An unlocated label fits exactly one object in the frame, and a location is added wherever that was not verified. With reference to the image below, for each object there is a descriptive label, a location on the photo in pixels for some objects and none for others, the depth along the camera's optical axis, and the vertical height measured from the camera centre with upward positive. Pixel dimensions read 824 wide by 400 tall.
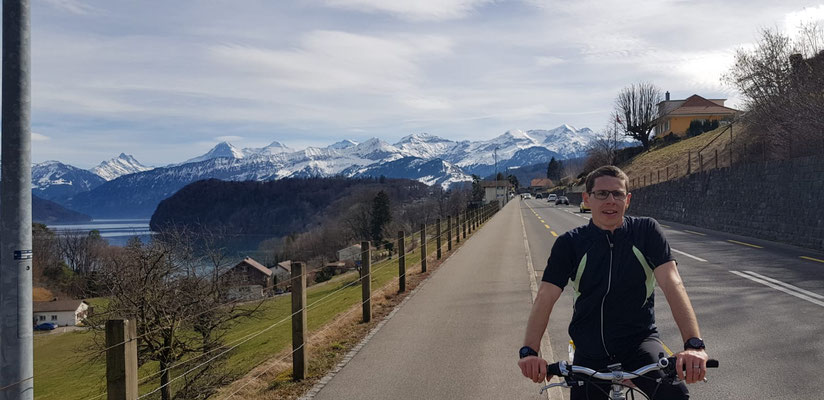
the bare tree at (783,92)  22.84 +4.72
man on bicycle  2.87 -0.46
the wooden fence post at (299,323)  6.38 -1.38
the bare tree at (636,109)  86.24 +13.09
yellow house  81.27 +11.66
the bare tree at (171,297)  17.55 -3.37
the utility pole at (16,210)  4.02 -0.05
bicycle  2.59 -0.81
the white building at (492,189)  125.11 +1.98
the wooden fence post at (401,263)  12.11 -1.35
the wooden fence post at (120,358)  3.63 -0.99
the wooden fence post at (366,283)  9.38 -1.36
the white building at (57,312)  61.12 -11.61
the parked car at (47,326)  61.47 -13.05
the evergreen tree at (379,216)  99.00 -2.87
